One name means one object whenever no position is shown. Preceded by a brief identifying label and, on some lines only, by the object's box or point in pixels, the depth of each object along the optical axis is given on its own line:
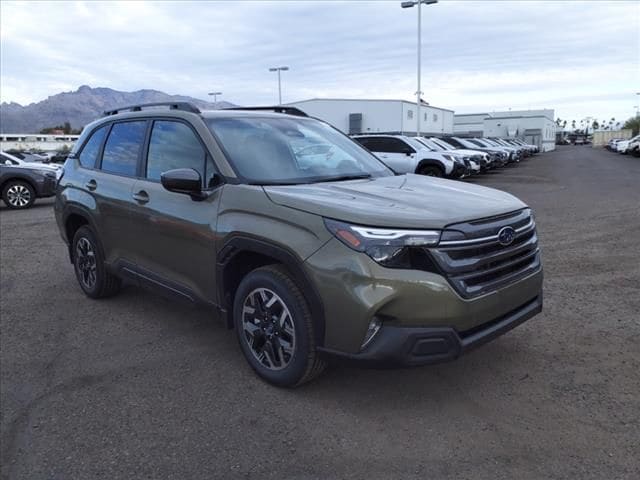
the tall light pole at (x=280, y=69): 53.50
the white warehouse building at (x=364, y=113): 62.75
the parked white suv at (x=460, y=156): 18.52
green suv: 2.97
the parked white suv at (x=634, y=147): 41.38
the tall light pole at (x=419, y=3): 30.27
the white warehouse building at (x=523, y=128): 83.88
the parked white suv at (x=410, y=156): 17.03
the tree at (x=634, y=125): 92.26
